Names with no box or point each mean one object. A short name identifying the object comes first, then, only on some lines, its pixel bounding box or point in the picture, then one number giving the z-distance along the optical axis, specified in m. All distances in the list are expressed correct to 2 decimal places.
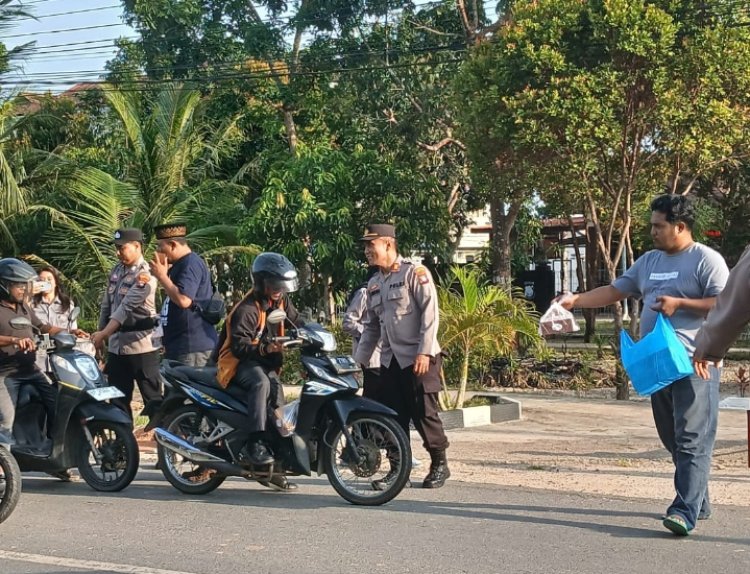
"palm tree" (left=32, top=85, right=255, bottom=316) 16.20
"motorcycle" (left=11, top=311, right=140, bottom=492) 7.73
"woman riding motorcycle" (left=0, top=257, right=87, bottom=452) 7.69
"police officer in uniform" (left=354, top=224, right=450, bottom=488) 7.71
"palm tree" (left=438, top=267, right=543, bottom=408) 12.27
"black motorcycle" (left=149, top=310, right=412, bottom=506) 7.11
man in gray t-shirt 6.12
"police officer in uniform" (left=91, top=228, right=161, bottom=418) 8.85
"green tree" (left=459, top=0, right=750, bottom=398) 14.98
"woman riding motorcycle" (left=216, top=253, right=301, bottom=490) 7.33
